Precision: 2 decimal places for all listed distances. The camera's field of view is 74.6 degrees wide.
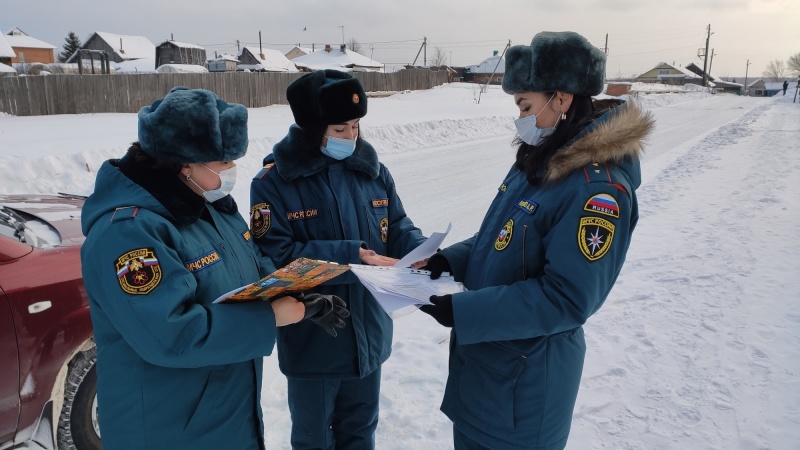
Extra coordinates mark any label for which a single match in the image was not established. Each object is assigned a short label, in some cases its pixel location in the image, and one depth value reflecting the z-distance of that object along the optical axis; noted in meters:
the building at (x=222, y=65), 41.93
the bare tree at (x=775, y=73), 127.94
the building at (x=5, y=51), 39.13
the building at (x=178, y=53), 49.16
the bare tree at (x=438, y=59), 90.69
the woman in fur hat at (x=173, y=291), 1.53
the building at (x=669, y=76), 80.56
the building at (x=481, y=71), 69.85
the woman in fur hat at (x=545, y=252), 1.70
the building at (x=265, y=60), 51.94
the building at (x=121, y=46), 54.69
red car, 2.38
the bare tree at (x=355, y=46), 83.26
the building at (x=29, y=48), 55.98
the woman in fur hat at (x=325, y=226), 2.36
